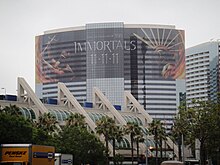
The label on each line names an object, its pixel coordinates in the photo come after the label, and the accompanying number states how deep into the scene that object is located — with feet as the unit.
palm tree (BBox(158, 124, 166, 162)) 389.39
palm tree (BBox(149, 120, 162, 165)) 387.14
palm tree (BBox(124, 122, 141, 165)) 369.50
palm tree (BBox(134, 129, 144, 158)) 373.36
